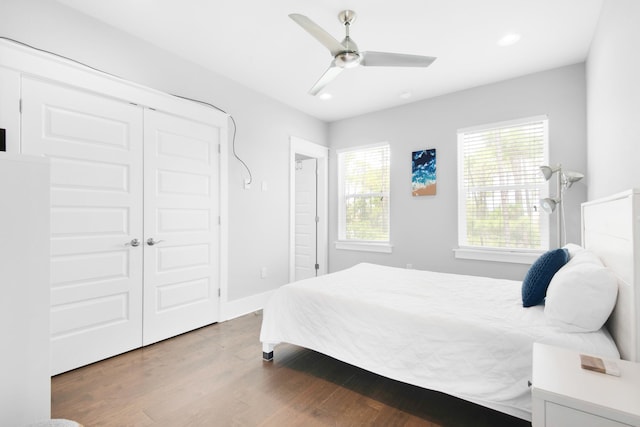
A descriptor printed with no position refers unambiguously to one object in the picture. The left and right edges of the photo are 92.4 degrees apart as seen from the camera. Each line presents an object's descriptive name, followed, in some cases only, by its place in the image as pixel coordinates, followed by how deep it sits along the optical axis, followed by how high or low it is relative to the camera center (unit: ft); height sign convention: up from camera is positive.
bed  4.47 -1.98
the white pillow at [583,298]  4.62 -1.28
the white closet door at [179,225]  9.18 -0.23
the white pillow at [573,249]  6.66 -0.76
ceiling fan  6.68 +3.80
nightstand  2.88 -1.79
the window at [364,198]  14.98 +1.00
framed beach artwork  13.25 +1.97
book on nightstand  3.47 -1.75
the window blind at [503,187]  11.18 +1.17
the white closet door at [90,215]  7.27 +0.08
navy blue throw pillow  6.10 -1.21
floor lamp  9.32 +0.97
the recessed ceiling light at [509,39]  8.63 +5.11
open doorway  16.26 -0.13
